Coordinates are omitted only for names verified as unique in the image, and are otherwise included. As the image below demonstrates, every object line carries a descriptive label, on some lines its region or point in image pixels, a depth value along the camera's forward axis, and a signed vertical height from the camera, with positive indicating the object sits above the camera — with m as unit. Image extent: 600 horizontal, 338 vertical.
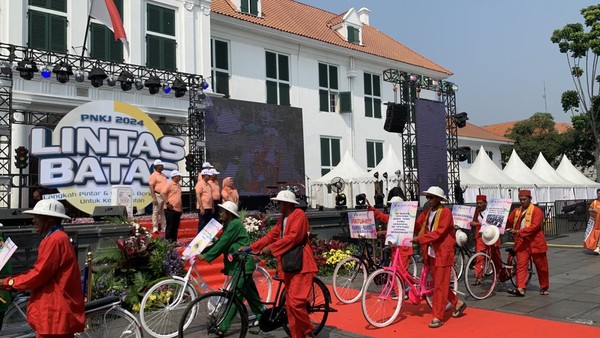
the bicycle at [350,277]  7.79 -1.39
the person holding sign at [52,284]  3.83 -0.66
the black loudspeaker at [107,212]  11.38 -0.25
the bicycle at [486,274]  7.95 -1.46
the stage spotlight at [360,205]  18.35 -0.44
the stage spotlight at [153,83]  15.16 +3.72
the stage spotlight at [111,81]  14.67 +3.71
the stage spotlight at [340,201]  20.13 -0.26
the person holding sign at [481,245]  8.23 -1.00
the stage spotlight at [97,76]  13.94 +3.69
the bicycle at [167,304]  5.74 -1.27
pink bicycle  6.23 -1.35
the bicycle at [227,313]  5.21 -1.30
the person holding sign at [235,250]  5.56 -0.64
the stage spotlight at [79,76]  14.22 +3.77
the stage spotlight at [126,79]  14.81 +3.79
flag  14.50 +5.68
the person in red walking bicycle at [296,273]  5.14 -0.85
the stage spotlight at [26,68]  12.93 +3.71
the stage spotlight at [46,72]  13.63 +3.77
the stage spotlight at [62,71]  13.55 +3.77
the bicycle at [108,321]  4.52 -1.16
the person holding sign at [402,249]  7.08 -0.86
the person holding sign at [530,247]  8.00 -0.98
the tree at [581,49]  27.22 +8.10
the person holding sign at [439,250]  6.31 -0.78
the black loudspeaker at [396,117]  17.25 +2.76
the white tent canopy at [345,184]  22.14 +0.49
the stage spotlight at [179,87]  15.98 +3.77
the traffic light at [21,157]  13.07 +1.29
